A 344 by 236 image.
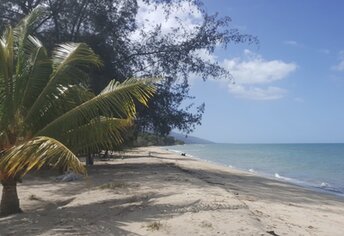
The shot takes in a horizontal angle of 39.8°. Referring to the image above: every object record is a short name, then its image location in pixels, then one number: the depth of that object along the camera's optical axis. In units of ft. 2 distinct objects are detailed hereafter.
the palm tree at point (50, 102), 31.60
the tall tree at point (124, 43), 66.64
